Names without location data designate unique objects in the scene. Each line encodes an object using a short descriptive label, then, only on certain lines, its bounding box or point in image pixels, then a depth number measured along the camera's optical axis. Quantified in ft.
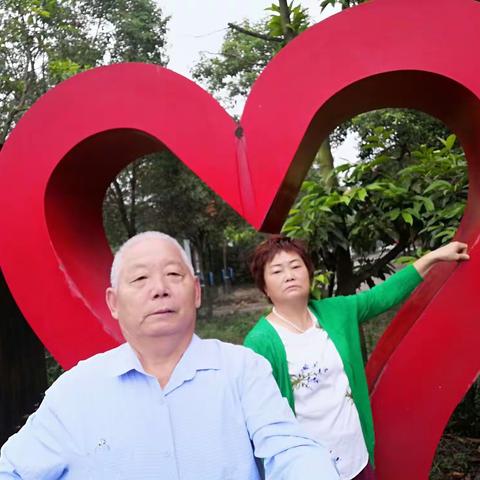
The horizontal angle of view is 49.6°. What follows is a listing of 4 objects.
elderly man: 3.66
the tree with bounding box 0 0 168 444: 11.90
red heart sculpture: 7.28
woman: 5.87
